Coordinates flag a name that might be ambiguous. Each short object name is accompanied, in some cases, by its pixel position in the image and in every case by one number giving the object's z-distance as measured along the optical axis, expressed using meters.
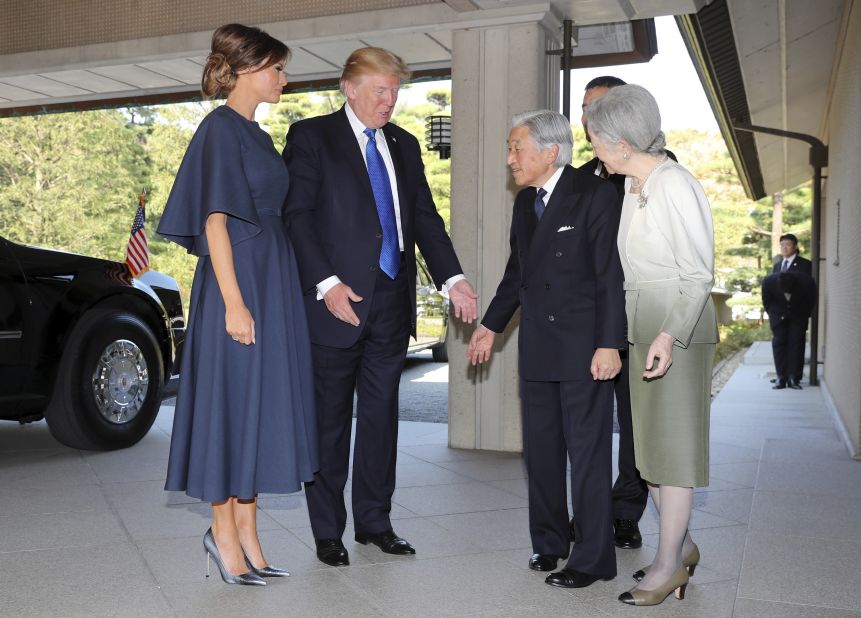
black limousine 5.63
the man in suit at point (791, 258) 12.77
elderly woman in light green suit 3.13
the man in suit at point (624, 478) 4.18
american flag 9.06
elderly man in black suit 3.53
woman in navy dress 3.31
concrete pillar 6.41
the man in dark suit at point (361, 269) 3.72
